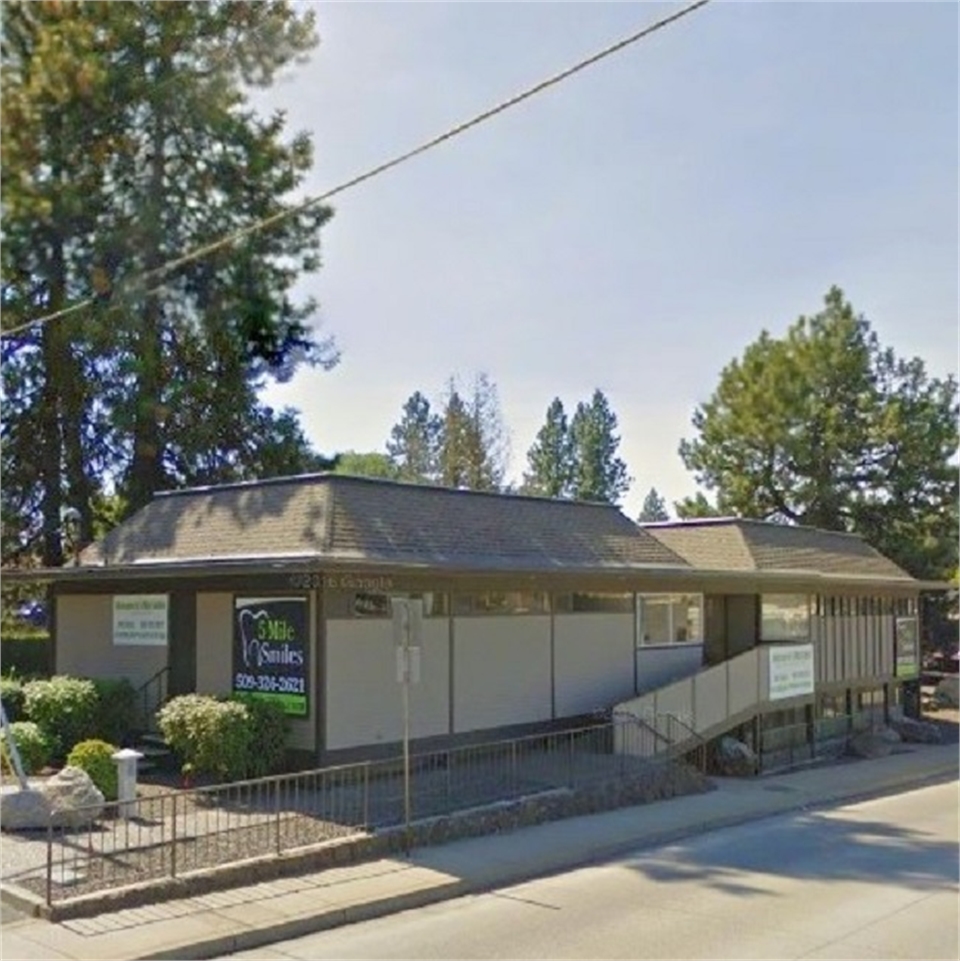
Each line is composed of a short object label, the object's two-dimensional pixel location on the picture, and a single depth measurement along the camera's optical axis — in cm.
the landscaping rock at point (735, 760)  2225
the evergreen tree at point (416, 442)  6506
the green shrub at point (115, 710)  1898
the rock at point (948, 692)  3772
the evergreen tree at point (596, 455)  8231
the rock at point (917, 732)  2944
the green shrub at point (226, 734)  1602
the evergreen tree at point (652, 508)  12362
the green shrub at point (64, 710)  1848
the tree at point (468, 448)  5469
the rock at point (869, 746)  2677
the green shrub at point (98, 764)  1489
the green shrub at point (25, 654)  2967
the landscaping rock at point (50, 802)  1345
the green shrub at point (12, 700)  2011
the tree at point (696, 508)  4202
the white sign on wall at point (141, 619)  1980
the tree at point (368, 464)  6560
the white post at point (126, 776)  1390
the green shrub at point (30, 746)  1702
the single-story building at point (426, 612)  1734
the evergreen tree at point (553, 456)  8100
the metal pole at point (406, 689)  1370
